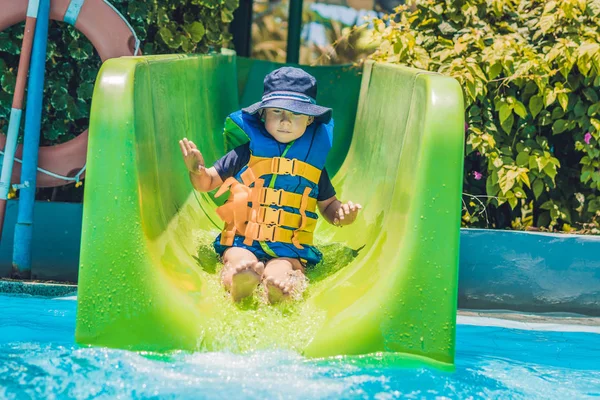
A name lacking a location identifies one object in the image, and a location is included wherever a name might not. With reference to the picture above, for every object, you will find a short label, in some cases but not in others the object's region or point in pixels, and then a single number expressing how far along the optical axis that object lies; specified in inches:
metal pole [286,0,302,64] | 290.0
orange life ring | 173.6
